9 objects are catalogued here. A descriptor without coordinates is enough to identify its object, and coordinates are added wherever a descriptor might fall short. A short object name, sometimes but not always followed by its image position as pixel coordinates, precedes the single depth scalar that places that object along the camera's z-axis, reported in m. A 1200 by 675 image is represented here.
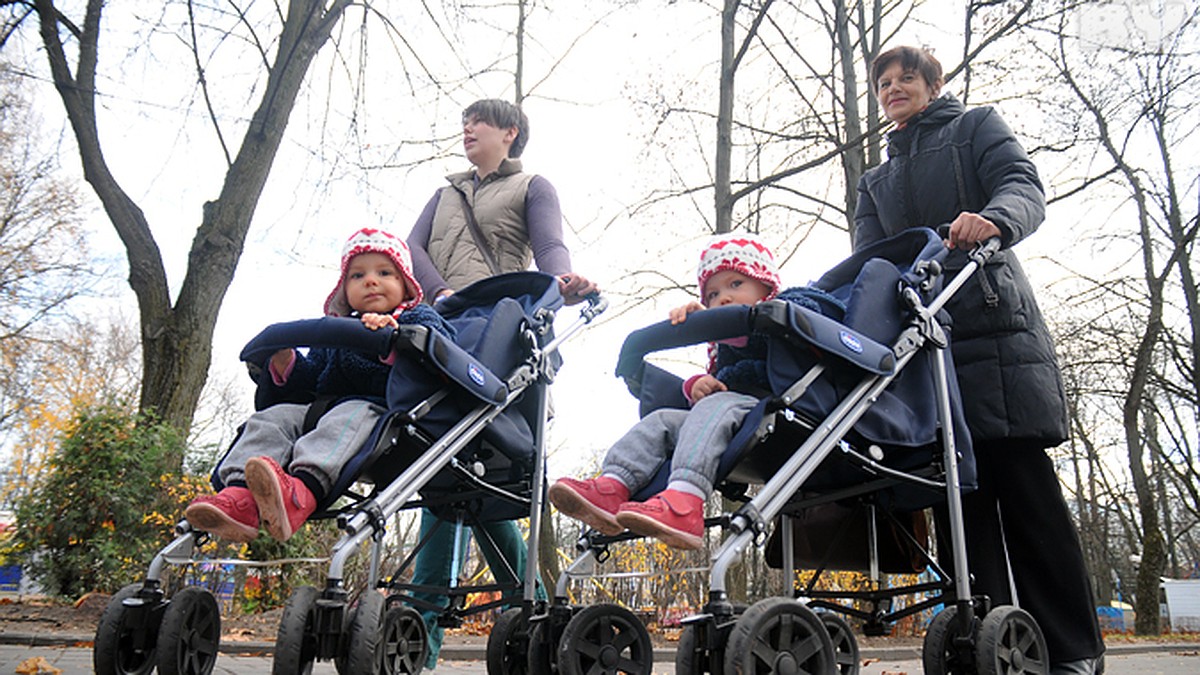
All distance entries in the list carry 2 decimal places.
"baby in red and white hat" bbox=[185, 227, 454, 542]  2.38
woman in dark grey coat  2.84
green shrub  6.39
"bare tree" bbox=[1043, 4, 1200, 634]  10.41
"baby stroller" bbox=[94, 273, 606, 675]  2.27
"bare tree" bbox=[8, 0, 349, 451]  7.66
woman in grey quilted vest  3.78
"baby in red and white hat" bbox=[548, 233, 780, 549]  2.23
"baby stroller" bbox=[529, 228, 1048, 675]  2.14
